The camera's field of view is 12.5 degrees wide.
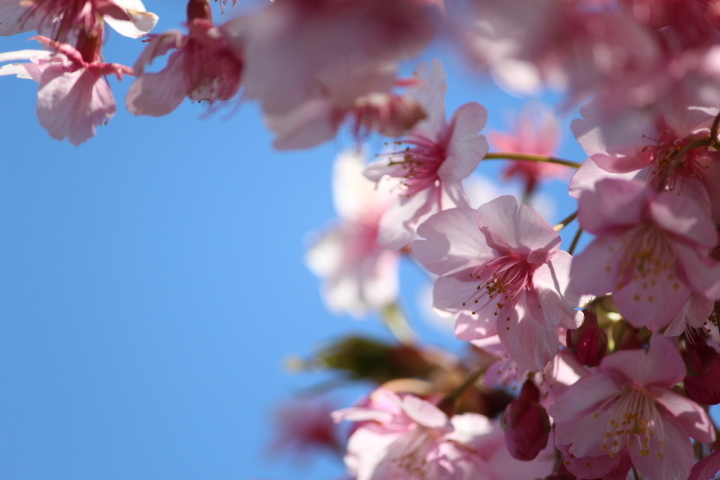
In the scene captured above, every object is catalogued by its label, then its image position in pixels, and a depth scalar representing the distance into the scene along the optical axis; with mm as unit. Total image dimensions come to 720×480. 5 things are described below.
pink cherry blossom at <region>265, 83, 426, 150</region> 646
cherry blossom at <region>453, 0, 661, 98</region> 611
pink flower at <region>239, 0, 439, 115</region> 613
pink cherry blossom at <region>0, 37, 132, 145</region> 661
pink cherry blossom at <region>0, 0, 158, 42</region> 662
